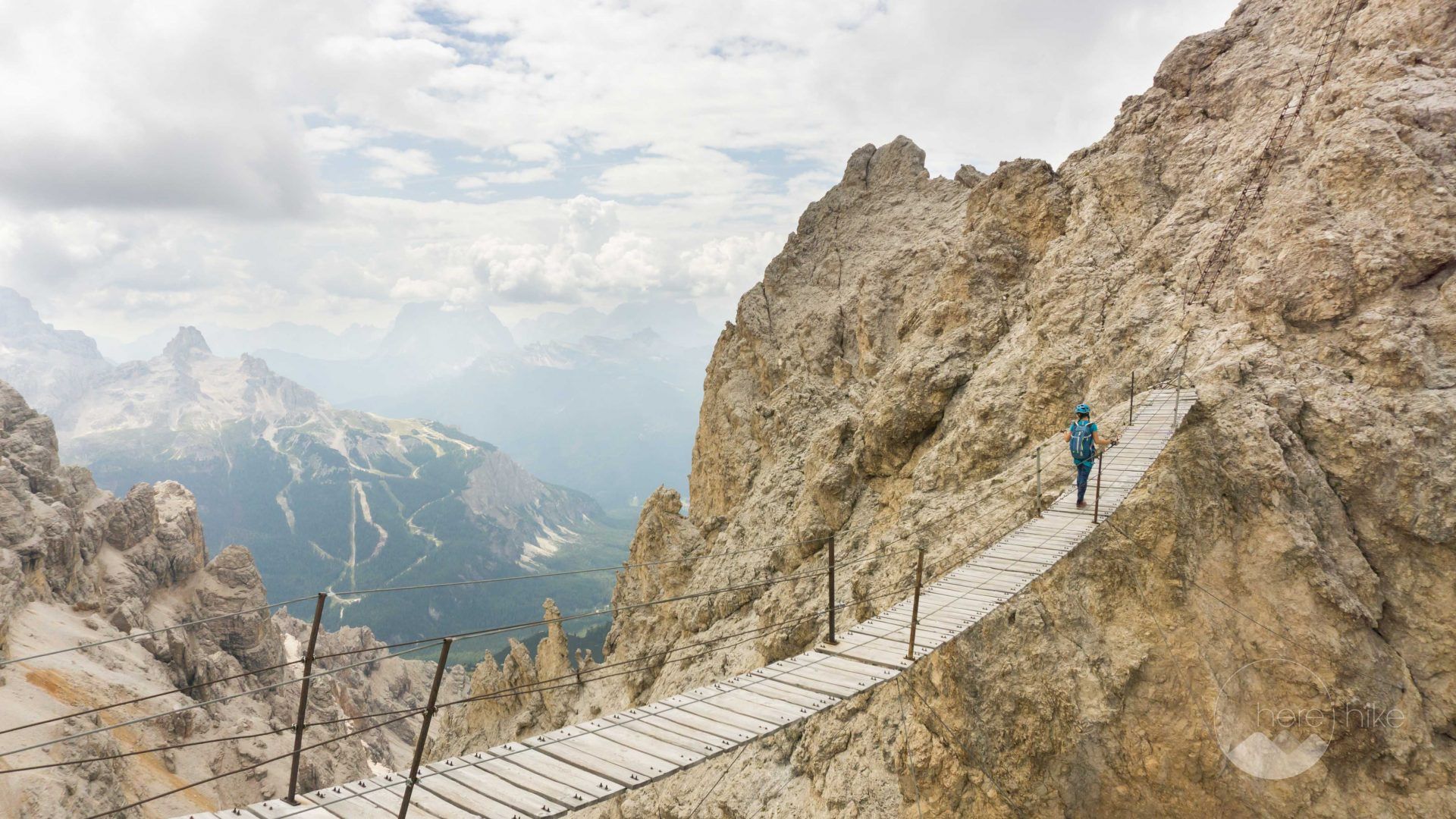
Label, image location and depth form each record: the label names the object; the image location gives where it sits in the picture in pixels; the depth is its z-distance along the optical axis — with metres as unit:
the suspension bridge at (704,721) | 7.67
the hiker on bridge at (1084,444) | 14.18
